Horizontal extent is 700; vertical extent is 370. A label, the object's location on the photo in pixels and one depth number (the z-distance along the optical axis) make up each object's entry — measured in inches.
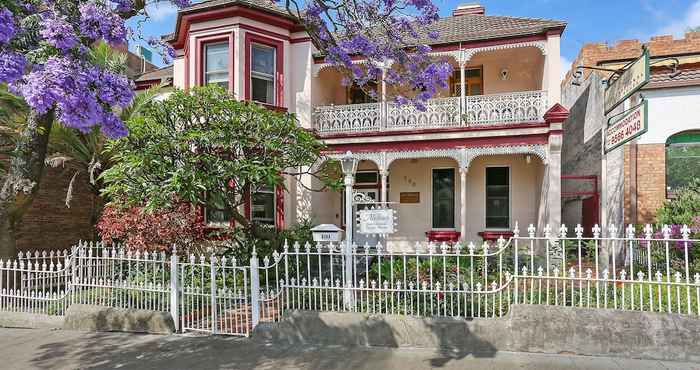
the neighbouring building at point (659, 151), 386.6
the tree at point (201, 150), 289.0
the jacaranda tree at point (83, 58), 178.2
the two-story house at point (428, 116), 448.8
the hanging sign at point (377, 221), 244.5
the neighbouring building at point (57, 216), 468.9
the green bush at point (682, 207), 345.7
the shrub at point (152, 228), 350.3
